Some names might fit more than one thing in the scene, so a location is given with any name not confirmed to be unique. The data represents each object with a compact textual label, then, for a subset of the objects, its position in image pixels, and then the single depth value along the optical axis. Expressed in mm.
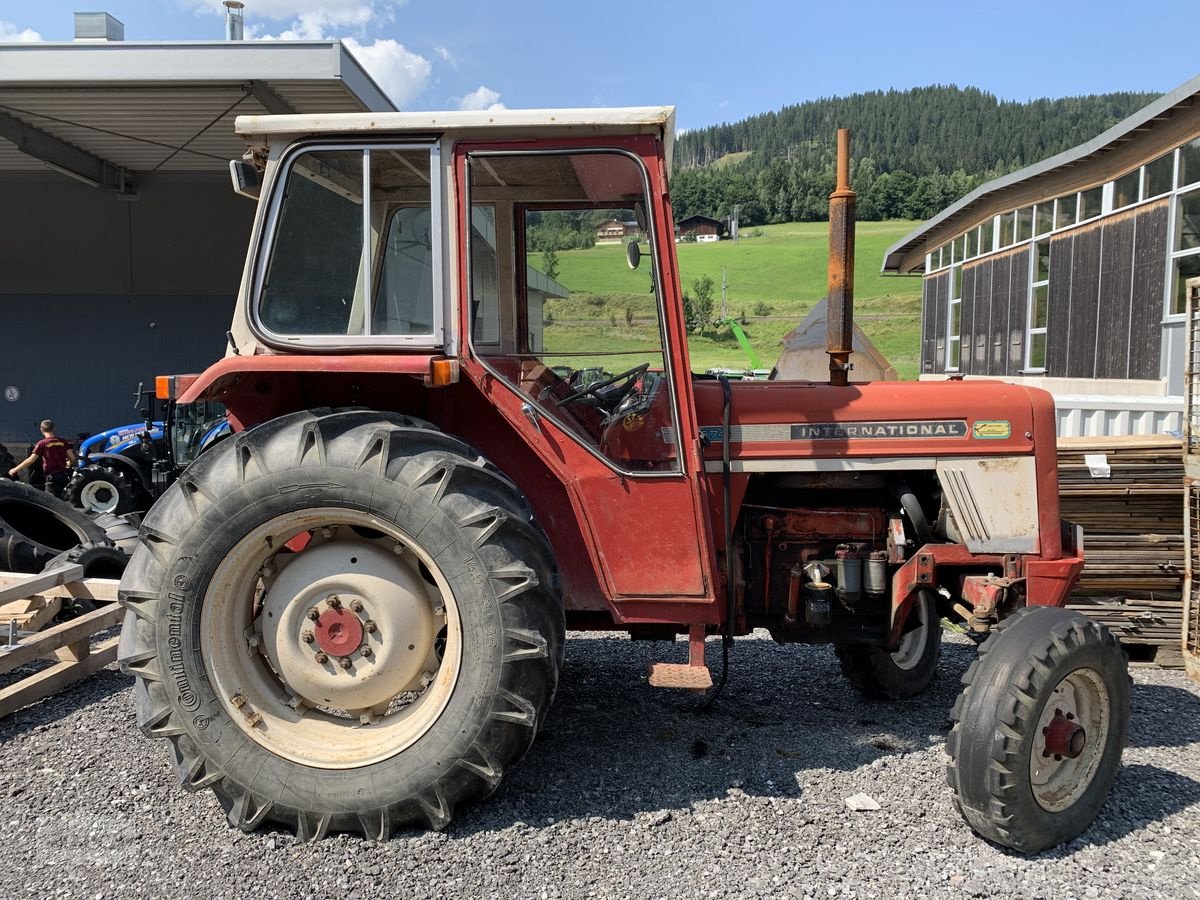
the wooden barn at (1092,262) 10883
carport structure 13852
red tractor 2801
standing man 10641
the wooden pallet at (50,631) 3834
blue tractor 10305
